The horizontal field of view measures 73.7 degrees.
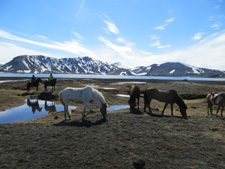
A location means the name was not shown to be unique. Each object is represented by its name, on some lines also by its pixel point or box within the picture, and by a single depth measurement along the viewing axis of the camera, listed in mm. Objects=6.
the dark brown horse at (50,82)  30488
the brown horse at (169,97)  14141
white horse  11570
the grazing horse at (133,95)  15805
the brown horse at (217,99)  14828
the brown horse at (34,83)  31388
